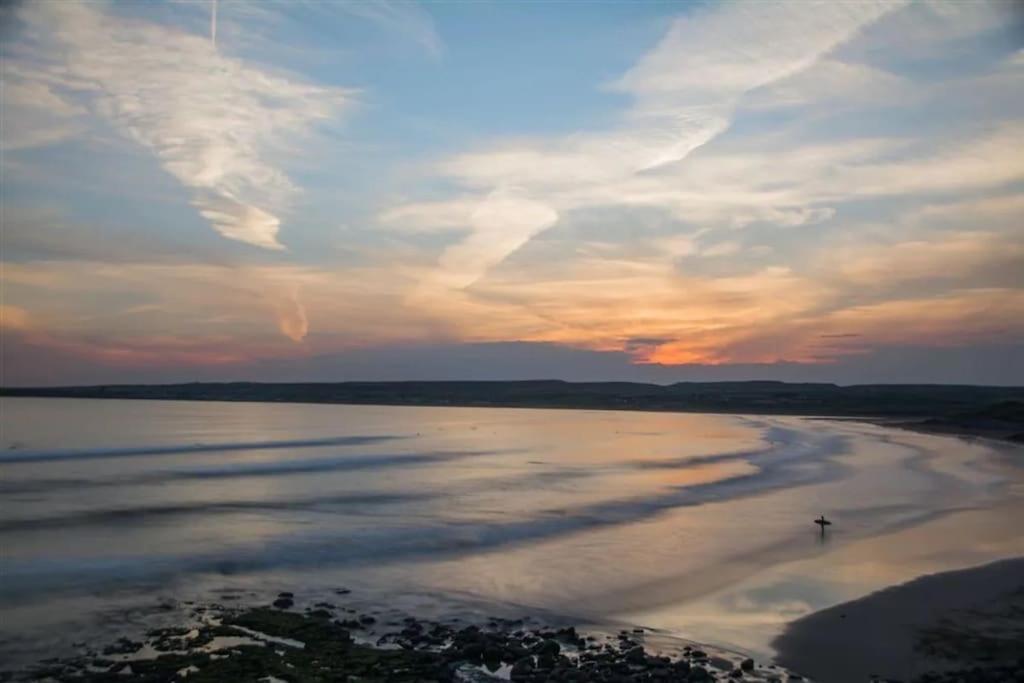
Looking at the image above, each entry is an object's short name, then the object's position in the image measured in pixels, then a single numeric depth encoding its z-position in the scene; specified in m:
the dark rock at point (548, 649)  11.24
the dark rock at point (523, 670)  10.29
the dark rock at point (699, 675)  10.24
